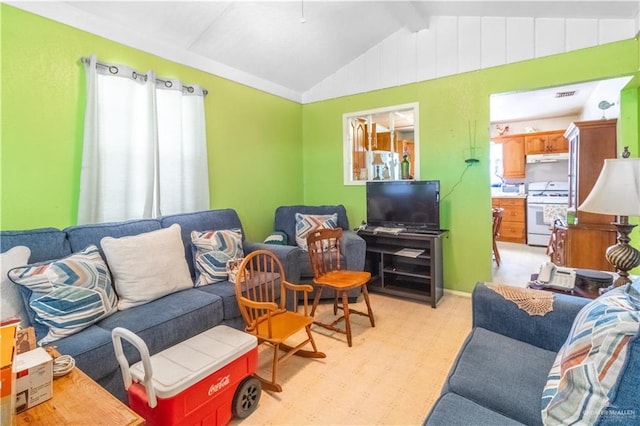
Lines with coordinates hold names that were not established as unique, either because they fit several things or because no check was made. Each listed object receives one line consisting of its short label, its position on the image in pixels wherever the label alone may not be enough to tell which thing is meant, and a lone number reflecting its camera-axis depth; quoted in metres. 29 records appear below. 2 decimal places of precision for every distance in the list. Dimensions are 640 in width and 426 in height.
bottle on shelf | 3.73
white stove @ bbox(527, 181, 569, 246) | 5.86
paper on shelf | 3.29
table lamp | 1.63
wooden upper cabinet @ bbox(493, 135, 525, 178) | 6.51
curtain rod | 2.32
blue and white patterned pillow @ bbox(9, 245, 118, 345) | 1.66
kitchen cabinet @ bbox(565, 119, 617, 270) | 3.39
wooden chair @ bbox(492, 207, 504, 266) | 4.54
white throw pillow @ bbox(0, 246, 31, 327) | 1.67
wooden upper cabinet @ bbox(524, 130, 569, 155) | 6.10
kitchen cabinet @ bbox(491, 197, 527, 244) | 6.34
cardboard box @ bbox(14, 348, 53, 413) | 0.95
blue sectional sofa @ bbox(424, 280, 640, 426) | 0.87
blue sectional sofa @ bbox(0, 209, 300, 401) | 1.63
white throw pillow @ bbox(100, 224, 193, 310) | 2.07
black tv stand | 3.20
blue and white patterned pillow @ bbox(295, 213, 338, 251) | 3.56
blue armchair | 3.19
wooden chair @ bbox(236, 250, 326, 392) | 1.89
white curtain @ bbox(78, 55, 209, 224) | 2.35
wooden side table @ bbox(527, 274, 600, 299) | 1.77
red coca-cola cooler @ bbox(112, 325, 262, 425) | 1.38
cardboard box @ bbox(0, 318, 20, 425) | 0.83
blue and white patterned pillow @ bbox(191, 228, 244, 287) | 2.54
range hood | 6.04
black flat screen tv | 3.35
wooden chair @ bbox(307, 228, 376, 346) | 2.50
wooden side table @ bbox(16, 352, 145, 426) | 0.93
